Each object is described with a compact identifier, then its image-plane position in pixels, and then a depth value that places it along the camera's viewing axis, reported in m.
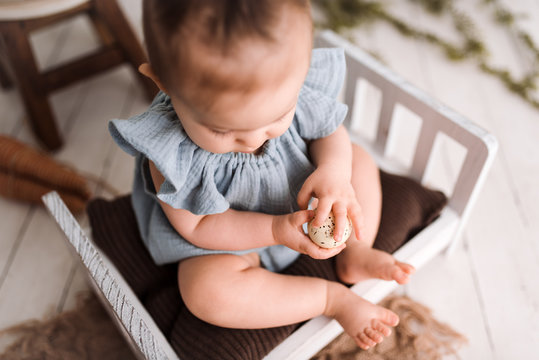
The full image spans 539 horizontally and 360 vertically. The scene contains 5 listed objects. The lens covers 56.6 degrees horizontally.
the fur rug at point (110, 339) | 0.90
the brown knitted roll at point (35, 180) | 1.15
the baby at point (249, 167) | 0.49
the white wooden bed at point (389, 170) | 0.65
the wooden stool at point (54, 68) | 1.13
